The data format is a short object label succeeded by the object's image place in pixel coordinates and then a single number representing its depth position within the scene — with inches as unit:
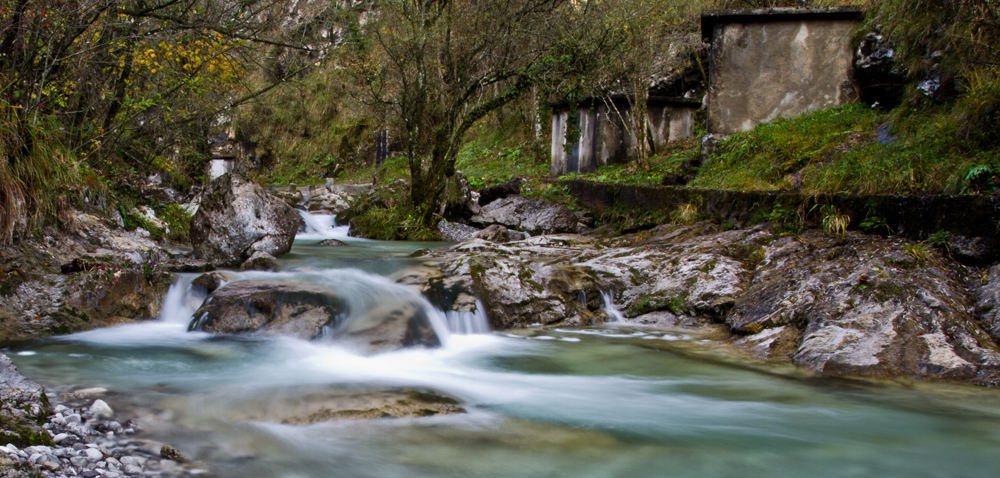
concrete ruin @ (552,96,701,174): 650.8
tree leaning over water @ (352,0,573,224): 500.1
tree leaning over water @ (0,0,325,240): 242.1
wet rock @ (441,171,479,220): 565.9
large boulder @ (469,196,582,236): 502.6
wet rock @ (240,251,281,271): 311.0
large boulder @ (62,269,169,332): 238.1
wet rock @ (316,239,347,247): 463.6
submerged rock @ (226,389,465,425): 157.3
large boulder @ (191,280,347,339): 244.1
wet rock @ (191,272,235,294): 276.8
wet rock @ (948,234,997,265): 225.6
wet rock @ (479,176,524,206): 605.6
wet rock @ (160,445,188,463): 122.0
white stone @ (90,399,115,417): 139.8
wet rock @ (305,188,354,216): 653.9
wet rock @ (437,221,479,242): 520.5
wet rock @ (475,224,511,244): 467.2
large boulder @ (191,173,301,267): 340.8
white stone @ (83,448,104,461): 112.0
